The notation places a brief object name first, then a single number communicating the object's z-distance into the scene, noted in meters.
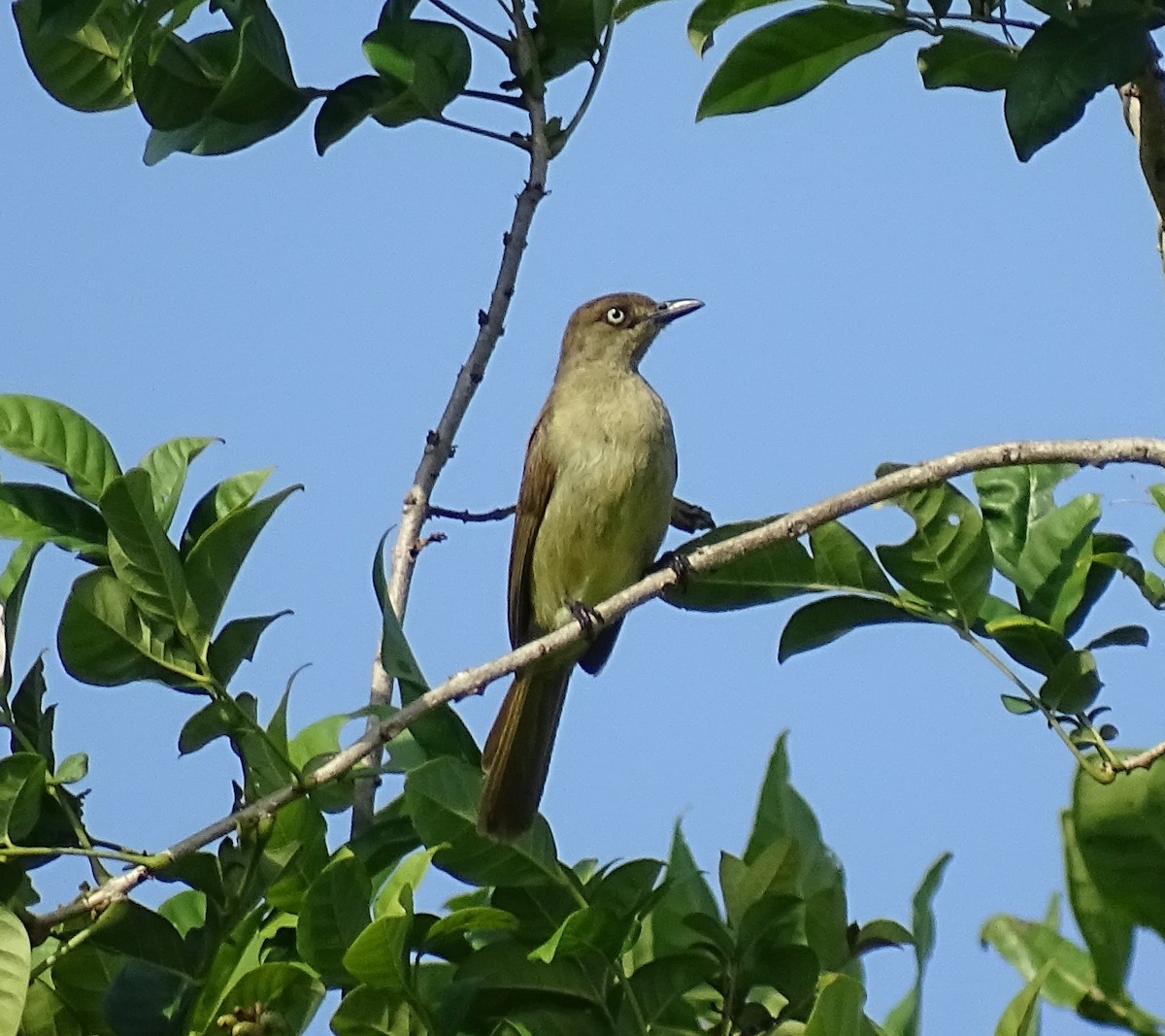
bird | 11.14
